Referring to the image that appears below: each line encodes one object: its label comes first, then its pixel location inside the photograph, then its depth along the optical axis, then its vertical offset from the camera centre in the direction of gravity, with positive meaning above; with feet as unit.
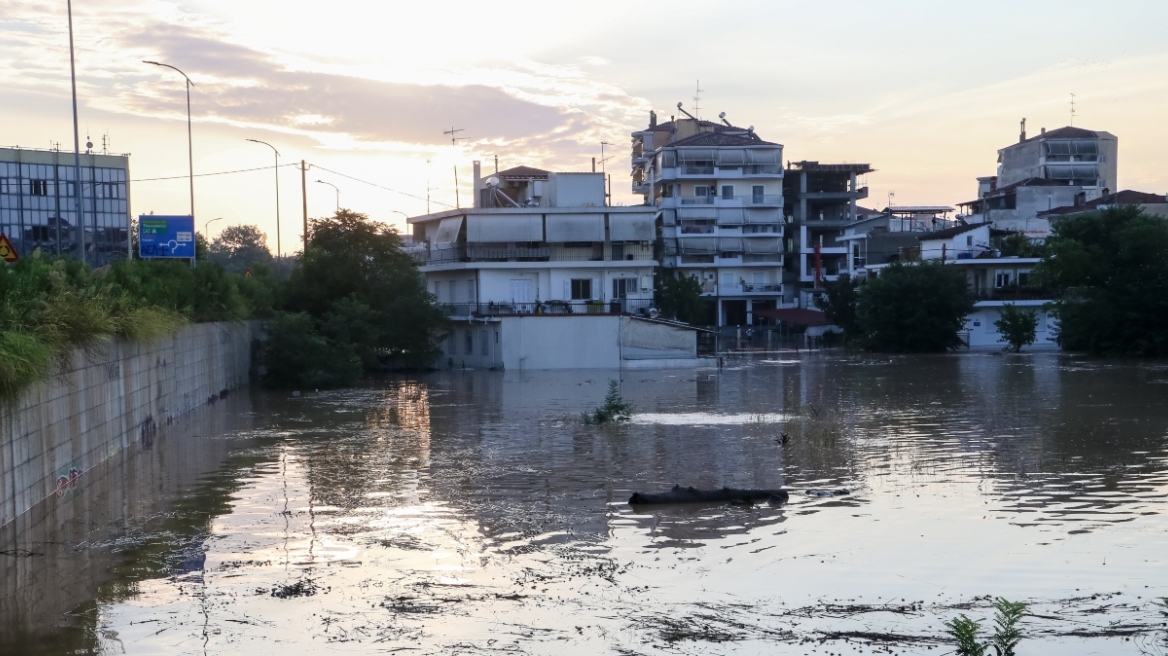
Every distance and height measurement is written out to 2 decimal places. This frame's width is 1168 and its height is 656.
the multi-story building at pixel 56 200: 348.18 +33.69
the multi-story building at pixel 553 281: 180.96 +3.68
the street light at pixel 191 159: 141.59 +18.19
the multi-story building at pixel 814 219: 323.78 +22.41
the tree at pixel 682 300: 248.52 +0.11
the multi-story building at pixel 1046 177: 305.94 +35.25
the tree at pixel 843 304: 247.09 -1.31
